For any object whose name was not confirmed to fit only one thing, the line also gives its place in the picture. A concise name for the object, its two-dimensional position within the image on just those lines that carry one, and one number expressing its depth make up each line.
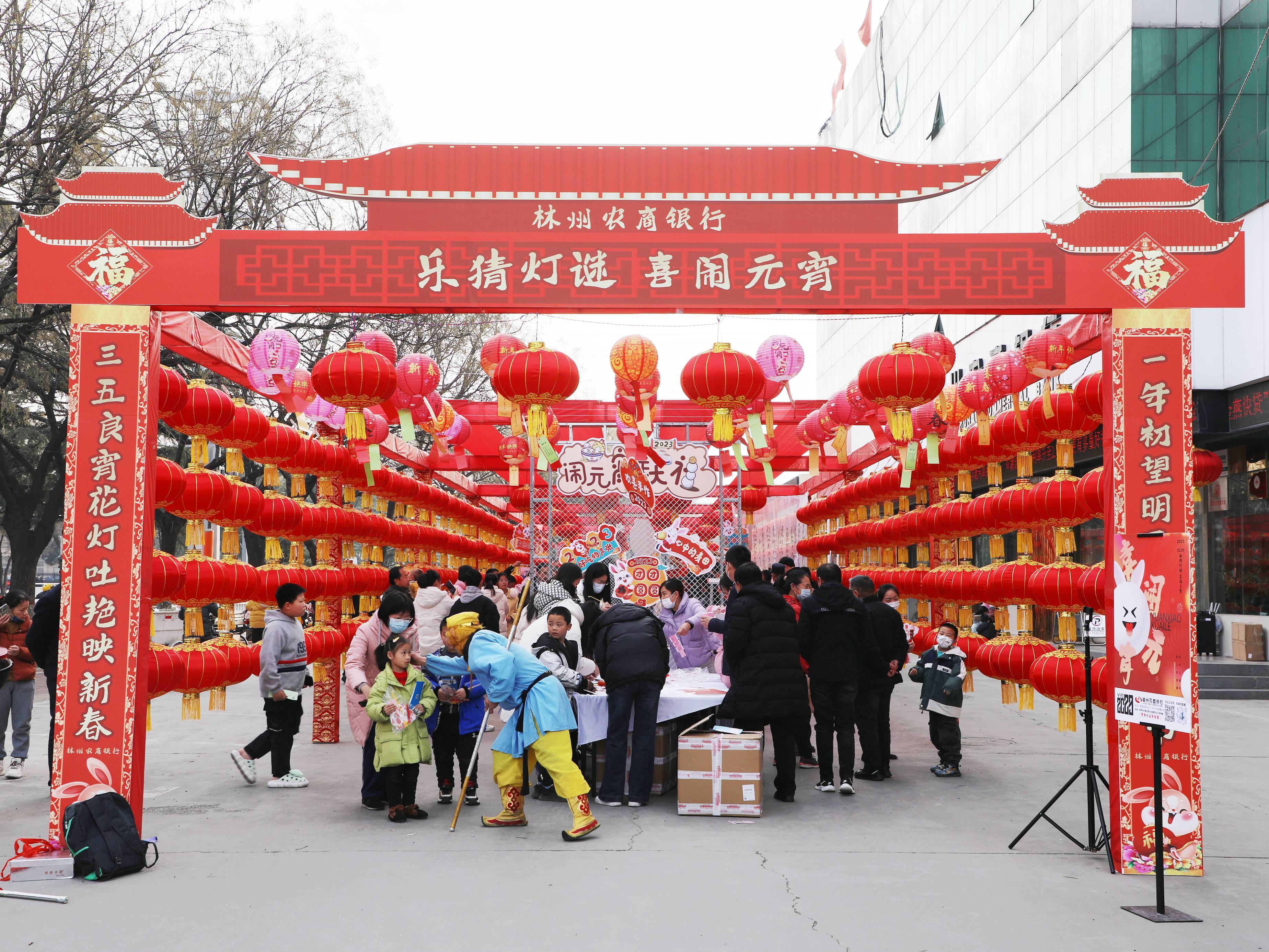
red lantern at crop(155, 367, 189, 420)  7.21
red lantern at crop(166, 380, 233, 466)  7.72
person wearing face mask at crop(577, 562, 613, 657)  8.95
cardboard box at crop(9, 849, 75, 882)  5.96
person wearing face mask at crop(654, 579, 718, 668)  9.77
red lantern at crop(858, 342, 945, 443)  8.30
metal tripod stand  6.42
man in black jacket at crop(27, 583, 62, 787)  8.36
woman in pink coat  7.98
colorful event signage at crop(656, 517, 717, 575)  13.20
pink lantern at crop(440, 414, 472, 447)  13.69
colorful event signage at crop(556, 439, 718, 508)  13.64
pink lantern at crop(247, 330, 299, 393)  8.91
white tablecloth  8.26
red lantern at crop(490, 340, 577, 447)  8.63
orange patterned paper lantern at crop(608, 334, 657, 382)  10.14
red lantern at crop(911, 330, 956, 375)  9.64
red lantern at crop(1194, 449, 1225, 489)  7.40
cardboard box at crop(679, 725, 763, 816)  7.75
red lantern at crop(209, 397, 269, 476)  8.67
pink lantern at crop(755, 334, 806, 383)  10.51
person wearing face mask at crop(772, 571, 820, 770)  9.09
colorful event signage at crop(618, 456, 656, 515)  13.75
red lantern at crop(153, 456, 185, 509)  7.46
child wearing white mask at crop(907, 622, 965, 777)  9.37
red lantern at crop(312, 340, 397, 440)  8.24
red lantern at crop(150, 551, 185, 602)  7.27
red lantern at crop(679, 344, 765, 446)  9.05
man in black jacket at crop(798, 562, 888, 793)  8.77
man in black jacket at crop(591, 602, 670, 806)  7.87
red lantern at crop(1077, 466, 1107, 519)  7.00
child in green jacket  7.52
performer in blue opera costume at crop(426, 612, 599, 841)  6.99
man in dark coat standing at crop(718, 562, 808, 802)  8.12
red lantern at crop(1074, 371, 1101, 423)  7.18
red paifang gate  6.38
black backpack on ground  6.01
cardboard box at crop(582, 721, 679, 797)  8.52
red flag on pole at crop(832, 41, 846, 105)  40.94
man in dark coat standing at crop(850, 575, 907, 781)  9.18
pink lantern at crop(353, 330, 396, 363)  9.71
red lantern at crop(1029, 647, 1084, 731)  7.21
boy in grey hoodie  8.80
